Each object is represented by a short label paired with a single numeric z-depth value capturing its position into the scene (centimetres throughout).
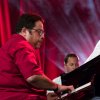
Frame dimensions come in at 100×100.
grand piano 554
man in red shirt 564
